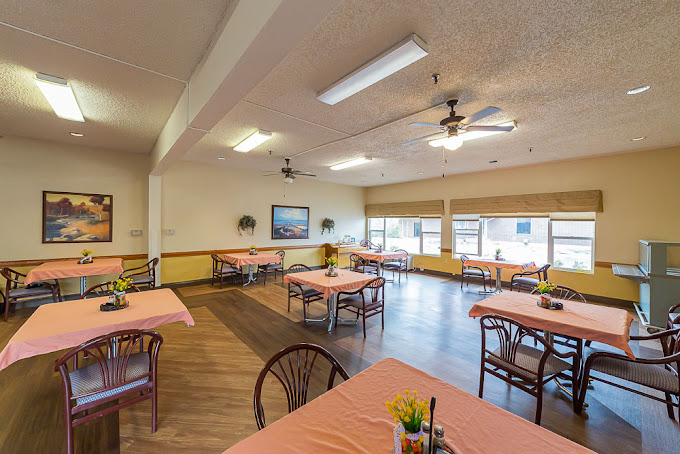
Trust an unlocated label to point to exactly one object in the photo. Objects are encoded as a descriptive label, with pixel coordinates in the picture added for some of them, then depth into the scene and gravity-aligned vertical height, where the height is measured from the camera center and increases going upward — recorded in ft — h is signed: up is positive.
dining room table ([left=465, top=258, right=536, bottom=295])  17.37 -2.57
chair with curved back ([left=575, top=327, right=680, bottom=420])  5.87 -3.50
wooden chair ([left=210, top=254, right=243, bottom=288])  19.17 -3.52
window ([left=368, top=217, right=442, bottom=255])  26.08 -0.91
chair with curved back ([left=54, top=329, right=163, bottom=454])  5.15 -3.49
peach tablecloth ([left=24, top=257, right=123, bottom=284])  13.23 -2.59
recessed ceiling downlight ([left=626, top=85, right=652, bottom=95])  8.22 +4.44
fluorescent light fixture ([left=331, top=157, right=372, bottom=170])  18.25 +4.51
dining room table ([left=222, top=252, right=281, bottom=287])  19.04 -2.70
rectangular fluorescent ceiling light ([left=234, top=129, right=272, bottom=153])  12.75 +4.35
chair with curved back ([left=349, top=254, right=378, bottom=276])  18.35 -3.21
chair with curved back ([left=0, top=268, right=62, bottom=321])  12.72 -3.56
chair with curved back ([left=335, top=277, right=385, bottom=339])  11.46 -3.46
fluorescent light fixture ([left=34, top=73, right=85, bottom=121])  8.15 +4.35
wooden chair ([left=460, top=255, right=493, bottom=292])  18.51 -3.41
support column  17.38 +0.39
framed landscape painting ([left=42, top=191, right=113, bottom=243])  15.46 +0.21
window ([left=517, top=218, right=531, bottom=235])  20.26 +0.08
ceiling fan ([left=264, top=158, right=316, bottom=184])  18.44 +3.64
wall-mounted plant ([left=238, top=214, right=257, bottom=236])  22.24 +0.01
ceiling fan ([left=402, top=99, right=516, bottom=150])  8.94 +3.53
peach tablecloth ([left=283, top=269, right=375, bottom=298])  11.16 -2.57
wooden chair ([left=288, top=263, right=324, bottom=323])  12.37 -3.39
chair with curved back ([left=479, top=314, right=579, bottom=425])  5.98 -3.49
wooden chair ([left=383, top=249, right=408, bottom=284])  21.26 -3.32
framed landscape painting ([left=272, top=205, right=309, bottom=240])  24.54 +0.15
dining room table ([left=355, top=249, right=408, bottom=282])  21.03 -2.50
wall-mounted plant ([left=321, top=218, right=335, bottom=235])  27.96 +0.02
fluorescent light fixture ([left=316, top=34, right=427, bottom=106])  6.22 +4.16
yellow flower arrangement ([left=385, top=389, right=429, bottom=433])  2.81 -2.08
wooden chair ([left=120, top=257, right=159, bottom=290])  15.81 -3.48
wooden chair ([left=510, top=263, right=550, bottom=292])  16.05 -3.36
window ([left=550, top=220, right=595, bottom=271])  17.57 -1.15
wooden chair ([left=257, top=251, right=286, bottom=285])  21.02 -3.60
